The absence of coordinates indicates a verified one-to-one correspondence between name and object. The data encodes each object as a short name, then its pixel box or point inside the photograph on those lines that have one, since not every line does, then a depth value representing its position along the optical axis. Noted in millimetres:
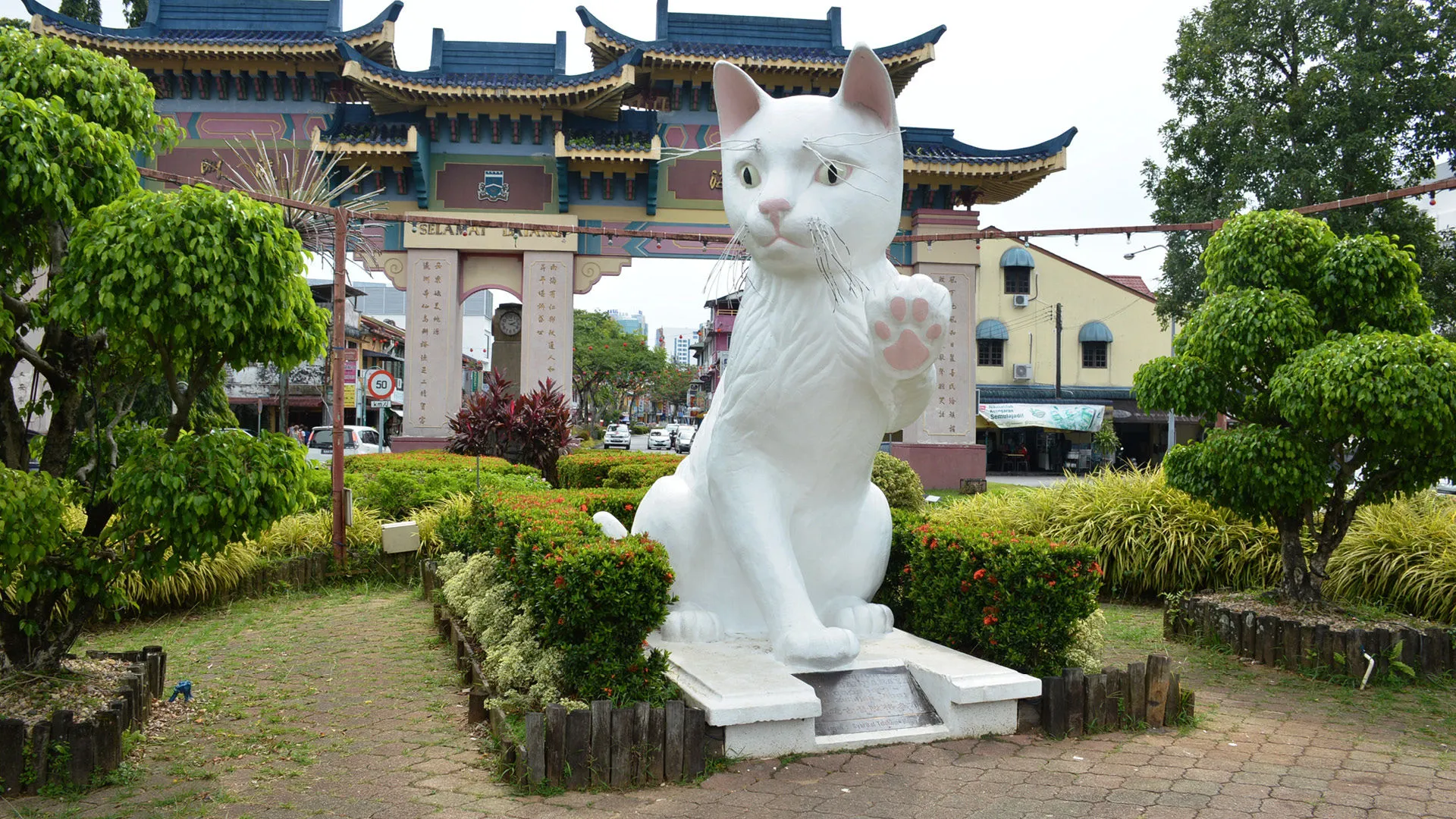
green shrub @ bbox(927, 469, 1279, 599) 7109
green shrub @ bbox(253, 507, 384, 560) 8031
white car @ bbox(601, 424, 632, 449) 35000
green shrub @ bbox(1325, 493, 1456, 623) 5922
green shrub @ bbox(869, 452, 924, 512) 10766
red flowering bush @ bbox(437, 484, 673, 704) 3596
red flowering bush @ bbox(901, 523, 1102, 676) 4141
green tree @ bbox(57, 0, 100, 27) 18797
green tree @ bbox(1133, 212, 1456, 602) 4863
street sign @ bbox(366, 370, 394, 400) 14011
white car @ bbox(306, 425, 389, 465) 21562
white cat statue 3846
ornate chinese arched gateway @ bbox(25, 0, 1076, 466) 15516
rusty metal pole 7789
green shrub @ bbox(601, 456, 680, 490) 9680
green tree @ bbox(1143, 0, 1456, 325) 15086
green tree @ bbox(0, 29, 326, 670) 3270
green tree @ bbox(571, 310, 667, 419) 44500
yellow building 26984
